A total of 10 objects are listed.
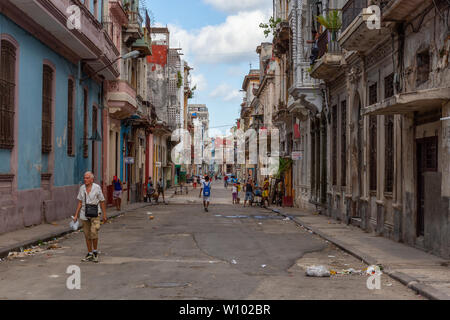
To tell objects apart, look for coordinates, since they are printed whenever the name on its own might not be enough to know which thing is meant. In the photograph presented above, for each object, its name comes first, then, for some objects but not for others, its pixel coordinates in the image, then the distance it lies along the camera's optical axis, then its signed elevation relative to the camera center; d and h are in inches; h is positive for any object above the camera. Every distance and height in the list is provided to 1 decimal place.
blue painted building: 628.6 +88.5
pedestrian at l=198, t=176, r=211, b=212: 1141.1 -34.0
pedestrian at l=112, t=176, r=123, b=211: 1108.0 -33.9
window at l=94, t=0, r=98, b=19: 1033.5 +282.6
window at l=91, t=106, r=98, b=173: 1068.3 +81.1
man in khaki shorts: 444.5 -27.5
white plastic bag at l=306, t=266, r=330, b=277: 384.7 -62.4
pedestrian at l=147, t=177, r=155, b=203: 1501.0 -41.7
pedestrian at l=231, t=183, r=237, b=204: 1498.5 -44.1
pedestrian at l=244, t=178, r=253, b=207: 1422.2 -41.0
